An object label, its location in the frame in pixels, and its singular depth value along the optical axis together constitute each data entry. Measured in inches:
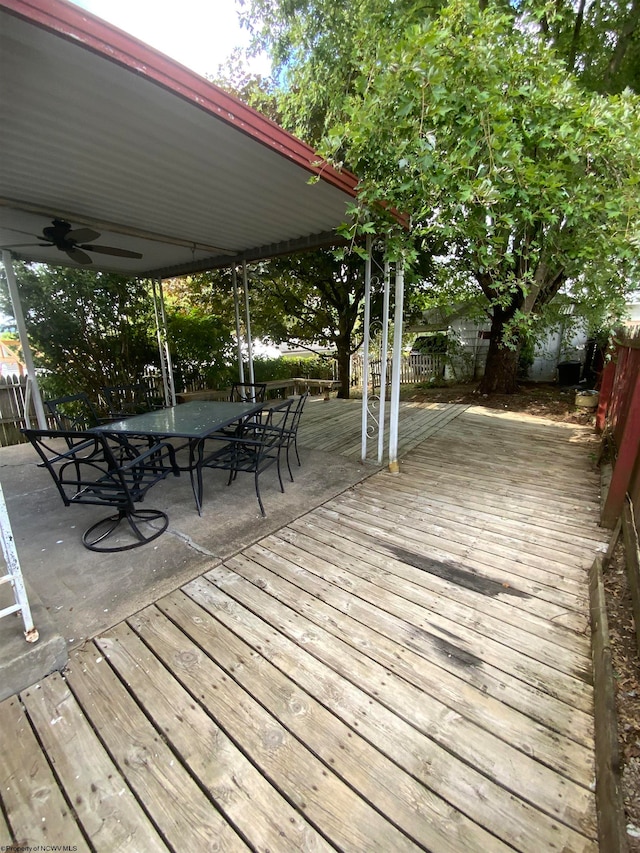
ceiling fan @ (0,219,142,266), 134.9
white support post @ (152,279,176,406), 238.4
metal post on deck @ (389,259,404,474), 132.5
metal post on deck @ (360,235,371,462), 134.7
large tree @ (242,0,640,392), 74.1
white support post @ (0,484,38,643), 51.7
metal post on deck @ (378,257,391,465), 136.9
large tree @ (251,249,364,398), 290.0
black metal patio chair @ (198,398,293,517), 111.2
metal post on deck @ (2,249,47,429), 172.6
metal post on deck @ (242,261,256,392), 218.8
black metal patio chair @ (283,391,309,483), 129.7
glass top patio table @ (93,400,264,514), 105.8
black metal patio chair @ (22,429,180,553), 80.0
